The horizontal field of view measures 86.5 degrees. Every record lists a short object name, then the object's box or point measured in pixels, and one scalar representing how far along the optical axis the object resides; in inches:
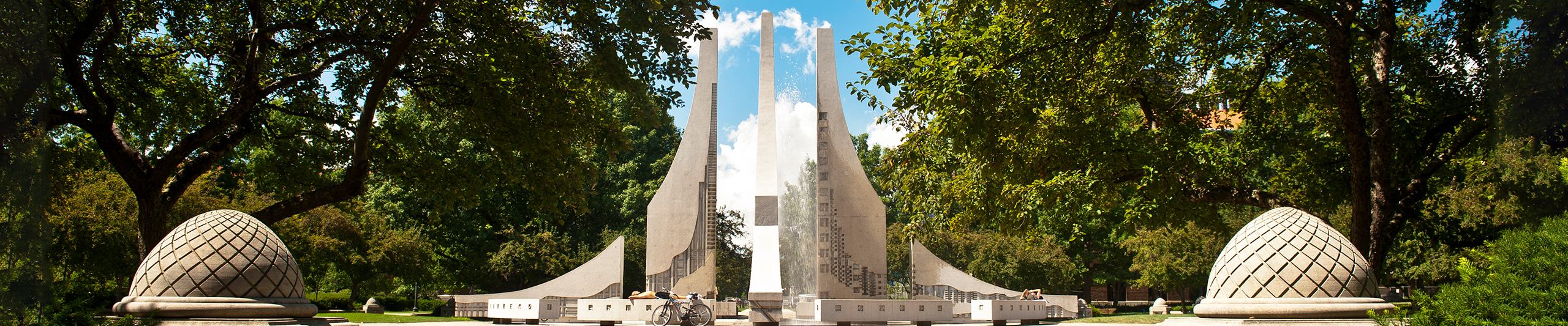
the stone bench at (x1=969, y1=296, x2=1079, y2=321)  811.4
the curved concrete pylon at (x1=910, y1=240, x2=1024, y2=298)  951.6
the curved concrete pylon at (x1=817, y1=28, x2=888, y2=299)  879.7
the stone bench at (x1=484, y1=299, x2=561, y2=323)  813.2
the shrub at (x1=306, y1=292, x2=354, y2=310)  1279.5
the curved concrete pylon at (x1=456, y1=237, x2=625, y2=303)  933.8
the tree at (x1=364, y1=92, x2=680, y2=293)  1284.4
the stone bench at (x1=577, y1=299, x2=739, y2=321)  775.7
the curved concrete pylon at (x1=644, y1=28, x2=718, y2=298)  901.8
